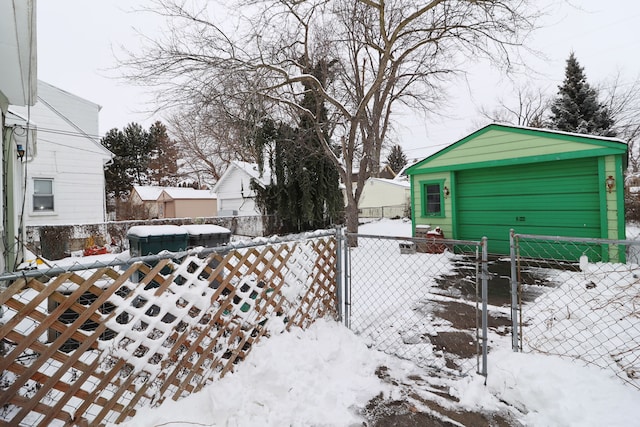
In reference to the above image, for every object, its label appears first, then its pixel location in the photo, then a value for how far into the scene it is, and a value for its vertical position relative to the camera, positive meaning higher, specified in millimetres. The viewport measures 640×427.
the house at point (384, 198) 23980 +1473
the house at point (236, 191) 16094 +1625
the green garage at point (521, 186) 5758 +622
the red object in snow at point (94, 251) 8570 -883
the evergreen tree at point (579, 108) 15211 +5424
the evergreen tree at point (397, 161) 42031 +7767
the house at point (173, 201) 22531 +1483
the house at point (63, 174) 9891 +1684
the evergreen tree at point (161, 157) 26766 +5833
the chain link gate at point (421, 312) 2729 -1275
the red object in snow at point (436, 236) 7468 -584
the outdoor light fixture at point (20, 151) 5094 +1261
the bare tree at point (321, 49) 6711 +4382
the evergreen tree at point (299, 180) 11219 +1563
